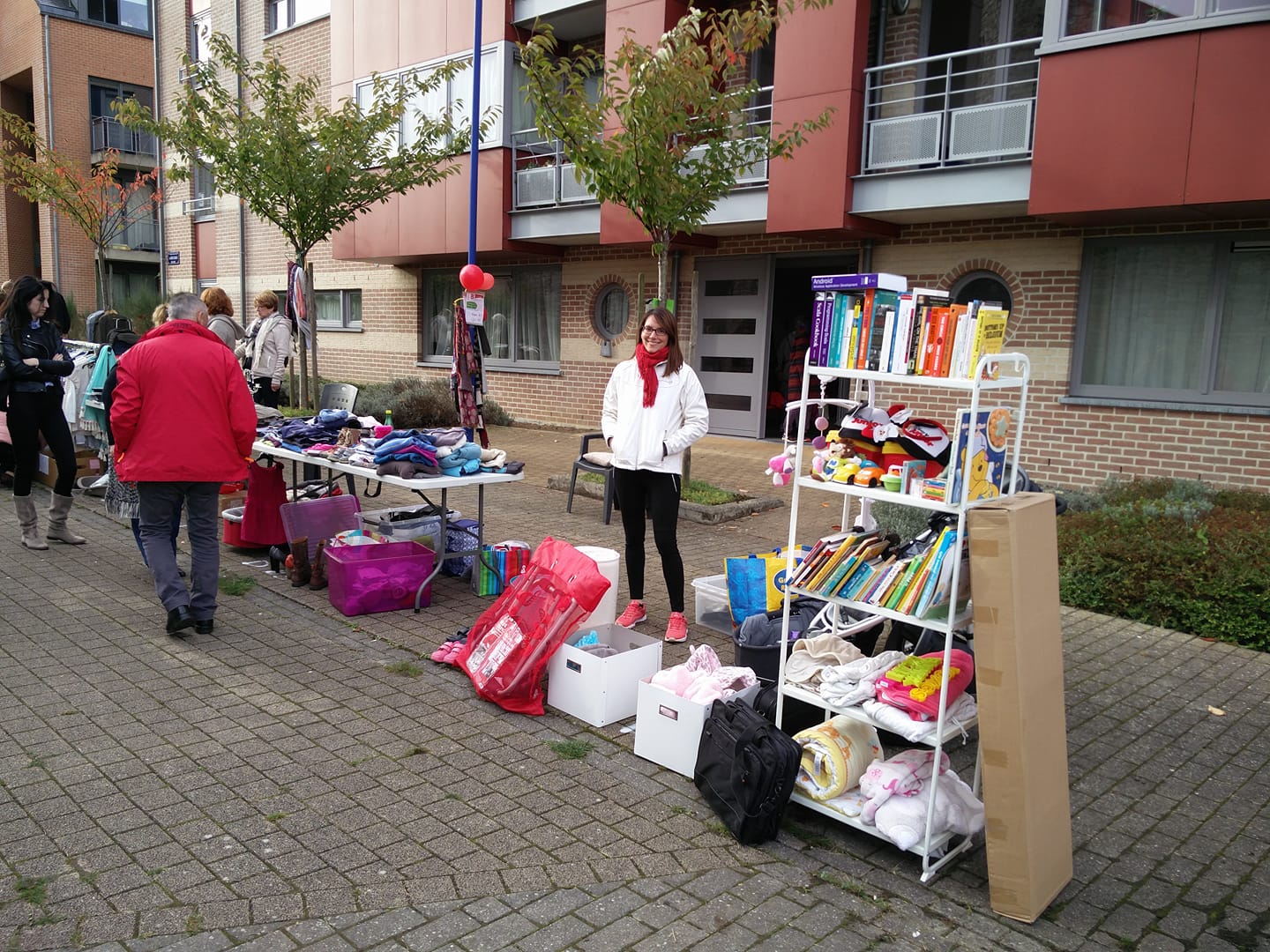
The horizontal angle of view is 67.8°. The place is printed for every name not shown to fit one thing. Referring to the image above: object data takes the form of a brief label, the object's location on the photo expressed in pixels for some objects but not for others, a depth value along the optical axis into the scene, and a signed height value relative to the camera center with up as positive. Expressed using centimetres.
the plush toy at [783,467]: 403 -53
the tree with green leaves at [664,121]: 803 +193
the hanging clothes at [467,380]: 852 -44
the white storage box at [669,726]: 396 -165
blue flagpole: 1122 +212
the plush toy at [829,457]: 371 -44
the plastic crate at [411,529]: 661 -140
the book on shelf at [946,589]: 336 -85
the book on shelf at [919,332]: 335 +6
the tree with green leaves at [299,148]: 1189 +229
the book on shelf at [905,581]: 348 -85
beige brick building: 866 +146
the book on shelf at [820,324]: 358 +8
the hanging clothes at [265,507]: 721 -140
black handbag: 346 -160
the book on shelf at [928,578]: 337 -81
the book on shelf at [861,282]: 339 +24
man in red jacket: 528 -66
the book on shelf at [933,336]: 330 +5
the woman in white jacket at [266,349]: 1039 -29
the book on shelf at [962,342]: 325 +3
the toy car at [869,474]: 357 -47
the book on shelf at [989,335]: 324 +6
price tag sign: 867 +19
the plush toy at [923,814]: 333 -166
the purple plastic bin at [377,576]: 596 -157
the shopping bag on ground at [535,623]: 451 -139
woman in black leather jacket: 700 -54
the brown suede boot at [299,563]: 655 -164
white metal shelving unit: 327 -72
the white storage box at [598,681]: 445 -163
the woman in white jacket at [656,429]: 532 -51
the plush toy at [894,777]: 346 -157
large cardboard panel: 307 -118
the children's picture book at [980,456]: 322 -36
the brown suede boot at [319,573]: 652 -170
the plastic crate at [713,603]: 584 -161
